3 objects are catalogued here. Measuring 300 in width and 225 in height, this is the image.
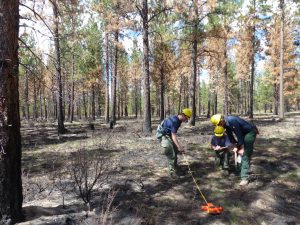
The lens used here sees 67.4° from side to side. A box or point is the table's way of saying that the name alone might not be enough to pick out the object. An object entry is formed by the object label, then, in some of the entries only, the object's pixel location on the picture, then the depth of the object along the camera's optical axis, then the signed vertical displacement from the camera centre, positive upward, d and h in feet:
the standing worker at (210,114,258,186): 16.45 -2.05
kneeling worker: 18.41 -3.15
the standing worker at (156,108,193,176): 17.33 -2.07
